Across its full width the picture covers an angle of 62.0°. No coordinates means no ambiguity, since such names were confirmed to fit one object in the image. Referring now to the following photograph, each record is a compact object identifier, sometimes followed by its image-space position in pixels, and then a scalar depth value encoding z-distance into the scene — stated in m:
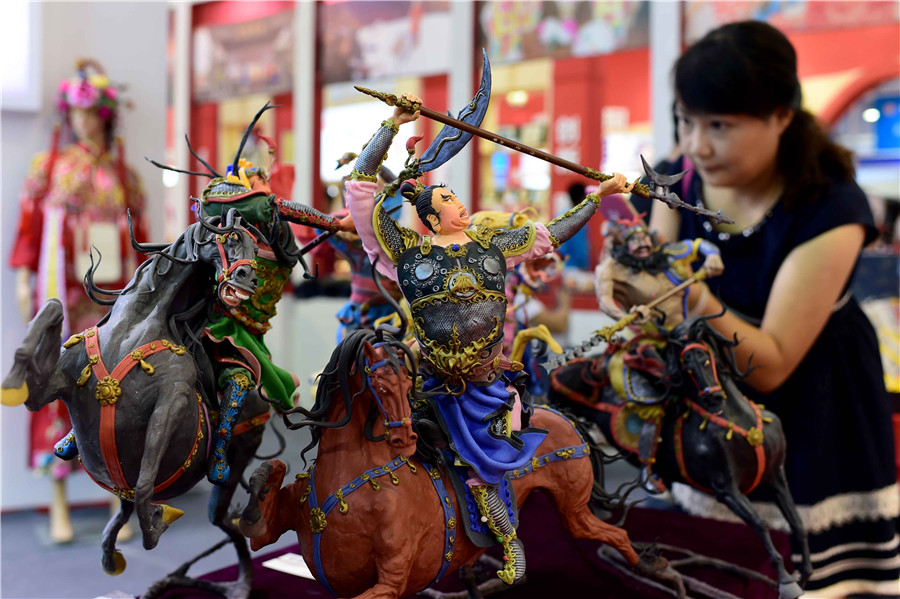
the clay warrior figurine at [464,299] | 1.13
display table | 1.53
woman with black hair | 1.94
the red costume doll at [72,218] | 2.73
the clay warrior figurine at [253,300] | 1.22
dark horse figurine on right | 1.54
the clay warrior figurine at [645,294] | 1.63
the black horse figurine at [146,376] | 1.04
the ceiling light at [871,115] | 3.94
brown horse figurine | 1.12
